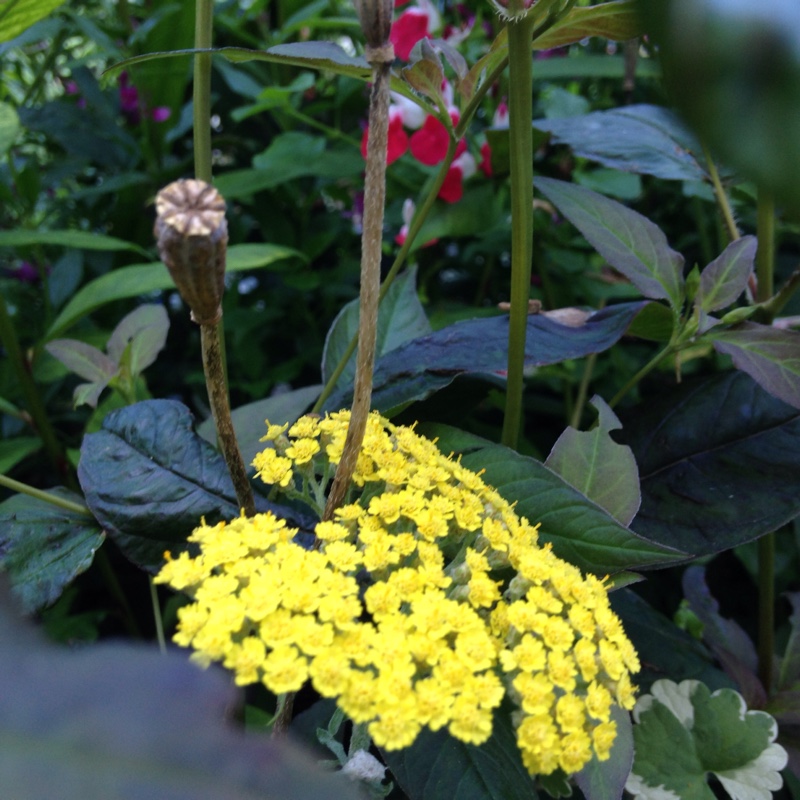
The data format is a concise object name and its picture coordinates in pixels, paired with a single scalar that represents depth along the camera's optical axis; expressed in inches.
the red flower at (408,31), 16.2
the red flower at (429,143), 15.7
